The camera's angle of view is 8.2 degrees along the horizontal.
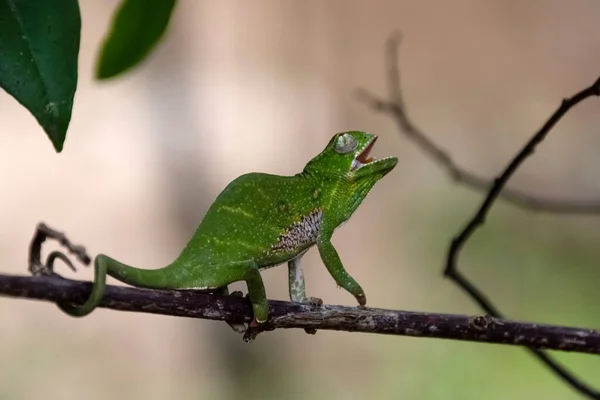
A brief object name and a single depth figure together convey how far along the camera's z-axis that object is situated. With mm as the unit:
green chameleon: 1381
